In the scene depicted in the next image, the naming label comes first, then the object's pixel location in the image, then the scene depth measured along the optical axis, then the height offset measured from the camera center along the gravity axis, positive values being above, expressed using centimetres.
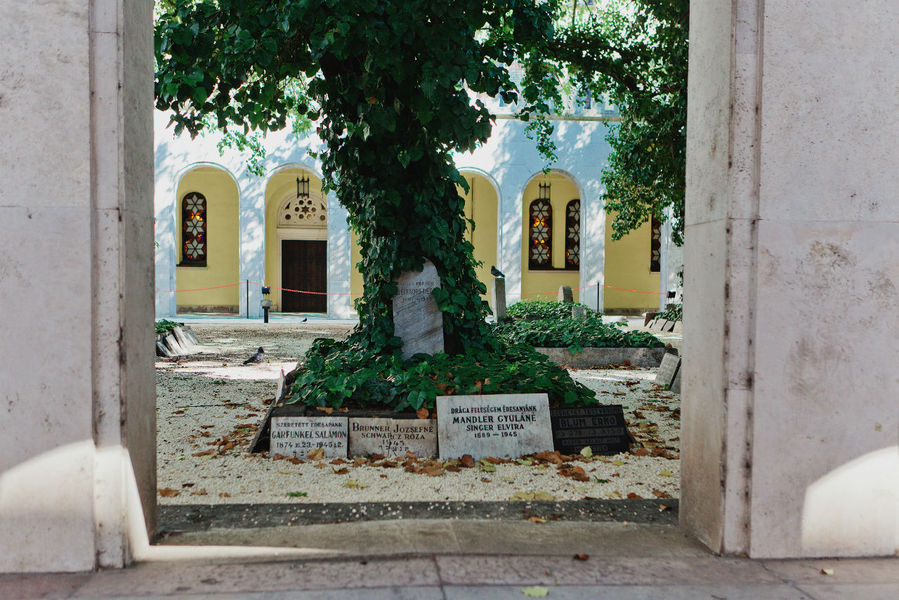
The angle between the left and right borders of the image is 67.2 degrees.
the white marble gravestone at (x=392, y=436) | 493 -111
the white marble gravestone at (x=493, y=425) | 486 -102
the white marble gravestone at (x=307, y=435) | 490 -110
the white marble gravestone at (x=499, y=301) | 1471 -34
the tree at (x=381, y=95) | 468 +151
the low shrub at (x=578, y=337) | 1057 -81
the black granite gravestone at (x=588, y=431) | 504 -109
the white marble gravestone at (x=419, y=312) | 653 -26
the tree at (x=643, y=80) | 895 +294
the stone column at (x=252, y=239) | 2111 +141
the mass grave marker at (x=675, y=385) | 791 -117
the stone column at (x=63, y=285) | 275 -1
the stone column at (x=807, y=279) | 298 +3
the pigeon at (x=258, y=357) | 1040 -113
